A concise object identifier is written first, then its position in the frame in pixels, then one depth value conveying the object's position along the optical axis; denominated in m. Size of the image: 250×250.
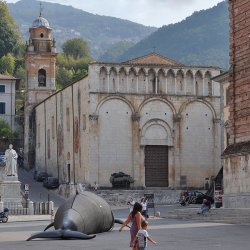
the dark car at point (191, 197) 54.66
